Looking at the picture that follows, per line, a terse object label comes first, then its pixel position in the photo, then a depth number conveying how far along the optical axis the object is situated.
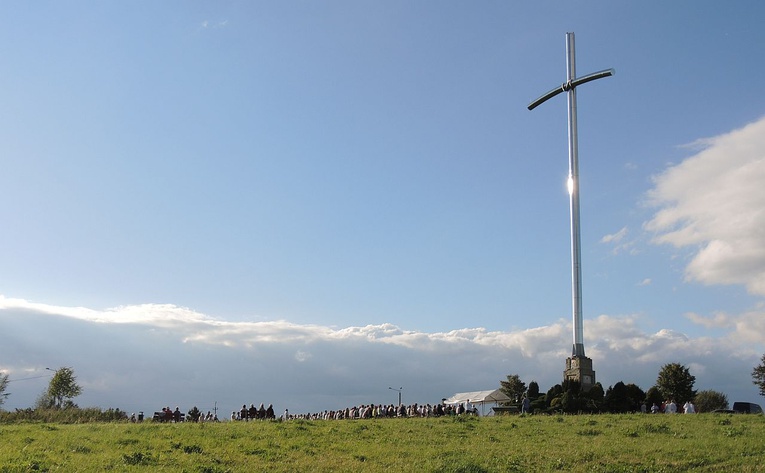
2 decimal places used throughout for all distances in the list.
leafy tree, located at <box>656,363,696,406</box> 74.50
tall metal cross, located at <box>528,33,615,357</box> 58.72
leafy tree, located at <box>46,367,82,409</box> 88.06
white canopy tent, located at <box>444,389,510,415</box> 63.94
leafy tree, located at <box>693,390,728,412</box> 91.46
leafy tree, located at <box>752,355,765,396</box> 83.88
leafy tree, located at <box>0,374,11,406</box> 92.72
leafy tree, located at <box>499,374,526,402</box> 101.93
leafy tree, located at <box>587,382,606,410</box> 50.74
